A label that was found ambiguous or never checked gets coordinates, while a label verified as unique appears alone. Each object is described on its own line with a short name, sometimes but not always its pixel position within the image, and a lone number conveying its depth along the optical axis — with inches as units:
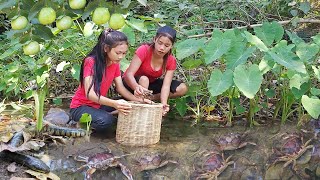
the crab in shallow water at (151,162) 97.8
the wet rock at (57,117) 118.6
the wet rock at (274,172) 105.5
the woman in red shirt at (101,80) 107.2
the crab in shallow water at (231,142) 112.8
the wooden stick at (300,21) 145.8
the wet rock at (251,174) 103.6
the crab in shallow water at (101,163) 93.6
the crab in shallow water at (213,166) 100.8
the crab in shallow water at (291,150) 111.2
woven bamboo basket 104.4
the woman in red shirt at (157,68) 115.1
